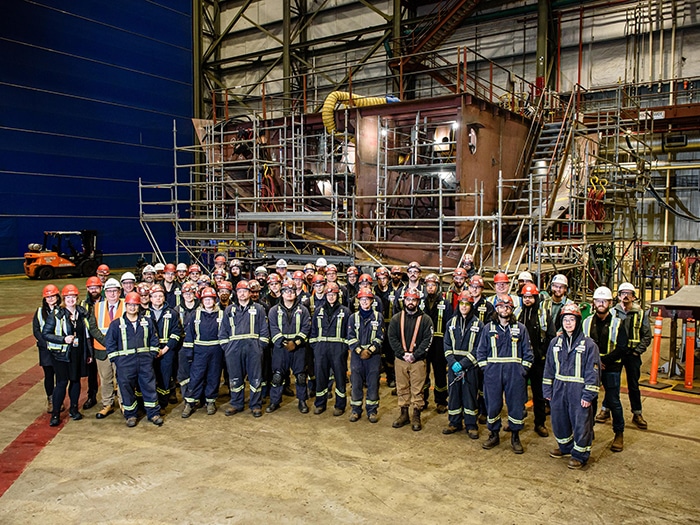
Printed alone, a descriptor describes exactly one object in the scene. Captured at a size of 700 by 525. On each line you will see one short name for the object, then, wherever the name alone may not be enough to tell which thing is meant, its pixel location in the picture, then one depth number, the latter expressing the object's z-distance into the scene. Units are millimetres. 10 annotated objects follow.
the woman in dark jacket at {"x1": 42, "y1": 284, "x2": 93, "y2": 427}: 7598
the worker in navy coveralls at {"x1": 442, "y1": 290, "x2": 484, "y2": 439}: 7094
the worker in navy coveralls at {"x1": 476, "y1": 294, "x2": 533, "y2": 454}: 6633
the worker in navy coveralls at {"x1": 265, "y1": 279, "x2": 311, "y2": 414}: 8102
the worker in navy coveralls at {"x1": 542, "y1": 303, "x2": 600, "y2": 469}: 6090
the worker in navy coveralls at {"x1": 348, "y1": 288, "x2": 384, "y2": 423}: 7668
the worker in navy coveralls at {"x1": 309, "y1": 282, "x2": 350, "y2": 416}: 7965
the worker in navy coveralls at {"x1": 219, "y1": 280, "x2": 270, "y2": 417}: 7945
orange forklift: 24109
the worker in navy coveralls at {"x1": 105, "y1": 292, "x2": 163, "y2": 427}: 7492
